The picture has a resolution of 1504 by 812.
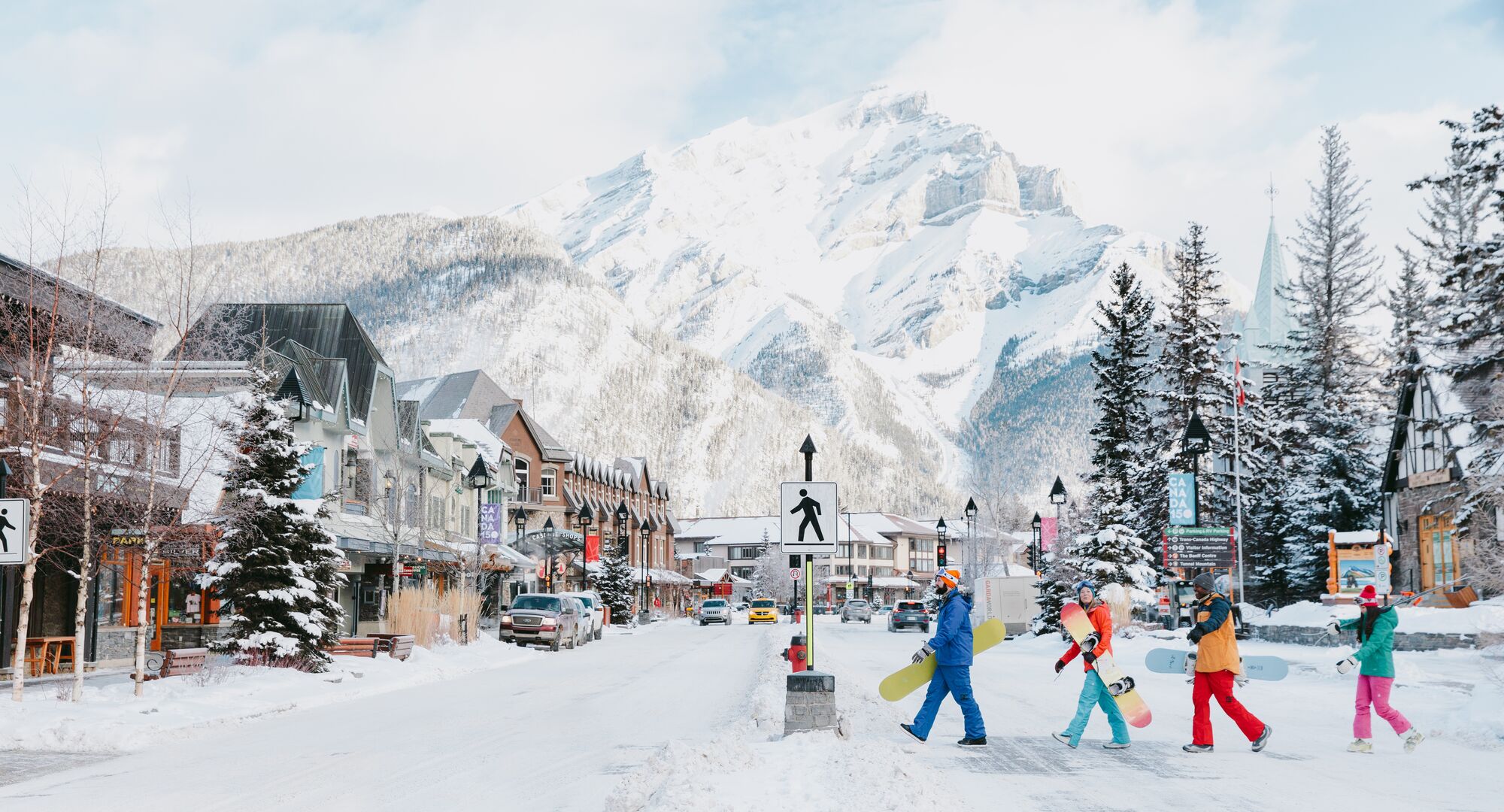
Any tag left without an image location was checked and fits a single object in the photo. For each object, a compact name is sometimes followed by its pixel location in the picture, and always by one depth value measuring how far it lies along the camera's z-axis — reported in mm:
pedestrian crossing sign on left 13852
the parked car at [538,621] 38750
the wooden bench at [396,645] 28438
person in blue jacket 12914
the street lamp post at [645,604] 71350
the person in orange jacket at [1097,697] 12812
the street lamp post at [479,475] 44231
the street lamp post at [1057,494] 49216
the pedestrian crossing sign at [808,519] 13805
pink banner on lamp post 56250
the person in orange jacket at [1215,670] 12391
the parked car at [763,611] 74812
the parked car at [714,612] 77562
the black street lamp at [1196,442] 35906
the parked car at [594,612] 47125
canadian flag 42938
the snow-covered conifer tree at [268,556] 23672
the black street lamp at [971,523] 53488
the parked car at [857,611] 82312
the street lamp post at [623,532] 88856
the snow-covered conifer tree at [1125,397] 48650
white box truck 52625
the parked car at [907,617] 61531
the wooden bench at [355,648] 28031
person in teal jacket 12516
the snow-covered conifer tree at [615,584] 70625
